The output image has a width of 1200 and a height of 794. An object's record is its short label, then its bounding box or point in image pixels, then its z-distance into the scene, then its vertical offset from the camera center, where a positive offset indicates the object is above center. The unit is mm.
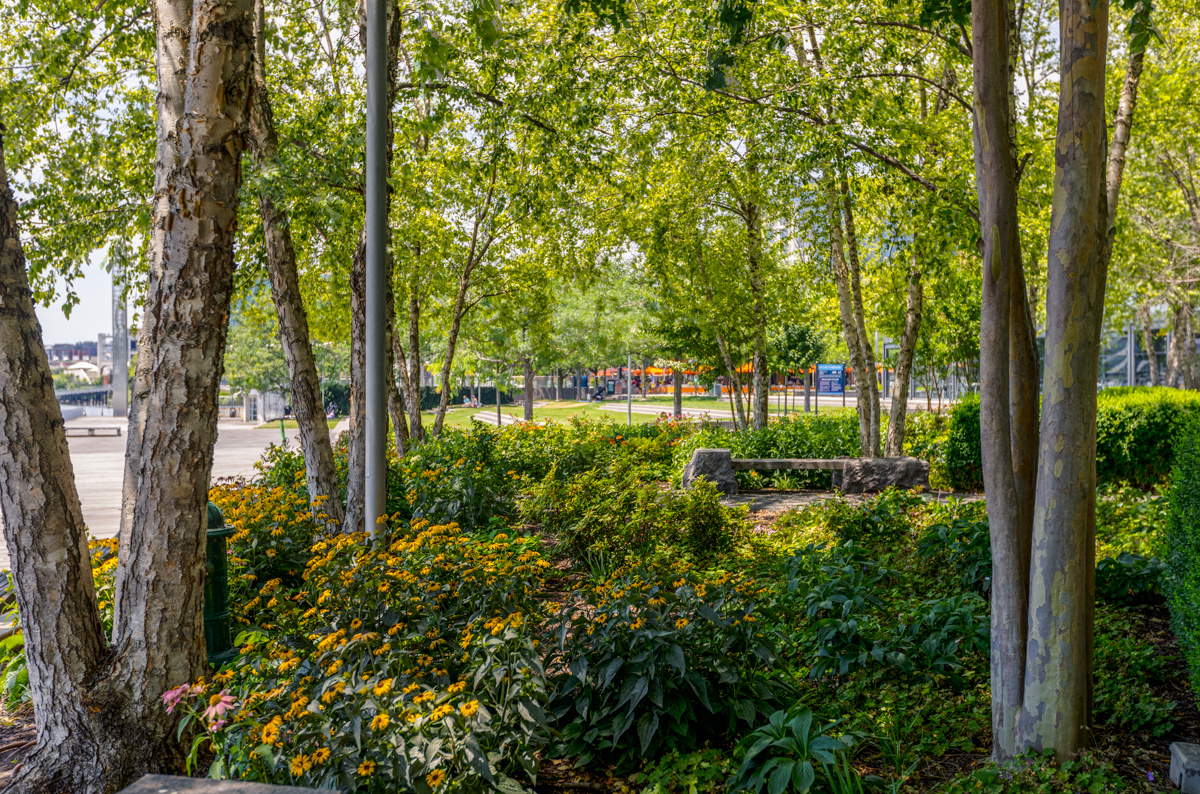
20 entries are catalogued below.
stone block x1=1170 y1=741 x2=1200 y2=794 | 2824 -1462
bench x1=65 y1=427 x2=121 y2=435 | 33219 -1765
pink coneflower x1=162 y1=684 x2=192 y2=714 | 3025 -1245
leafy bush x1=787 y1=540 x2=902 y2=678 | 4070 -1338
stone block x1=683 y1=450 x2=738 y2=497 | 10719 -1218
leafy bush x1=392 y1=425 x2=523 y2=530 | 7652 -1067
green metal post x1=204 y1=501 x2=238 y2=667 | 4285 -1177
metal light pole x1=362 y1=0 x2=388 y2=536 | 5469 +959
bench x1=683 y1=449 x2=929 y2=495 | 10336 -1240
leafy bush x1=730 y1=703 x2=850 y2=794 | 2699 -1380
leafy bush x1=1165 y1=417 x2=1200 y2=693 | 3410 -946
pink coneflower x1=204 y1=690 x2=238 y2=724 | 2723 -1162
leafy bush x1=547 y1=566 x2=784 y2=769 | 3227 -1267
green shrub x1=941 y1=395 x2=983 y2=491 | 10609 -1047
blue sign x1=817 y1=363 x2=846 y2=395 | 28034 +166
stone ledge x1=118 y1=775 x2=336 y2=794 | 2344 -1234
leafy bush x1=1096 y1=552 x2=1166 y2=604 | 4977 -1330
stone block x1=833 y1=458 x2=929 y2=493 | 10312 -1285
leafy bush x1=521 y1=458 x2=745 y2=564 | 6938 -1279
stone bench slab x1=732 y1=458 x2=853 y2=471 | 11102 -1211
